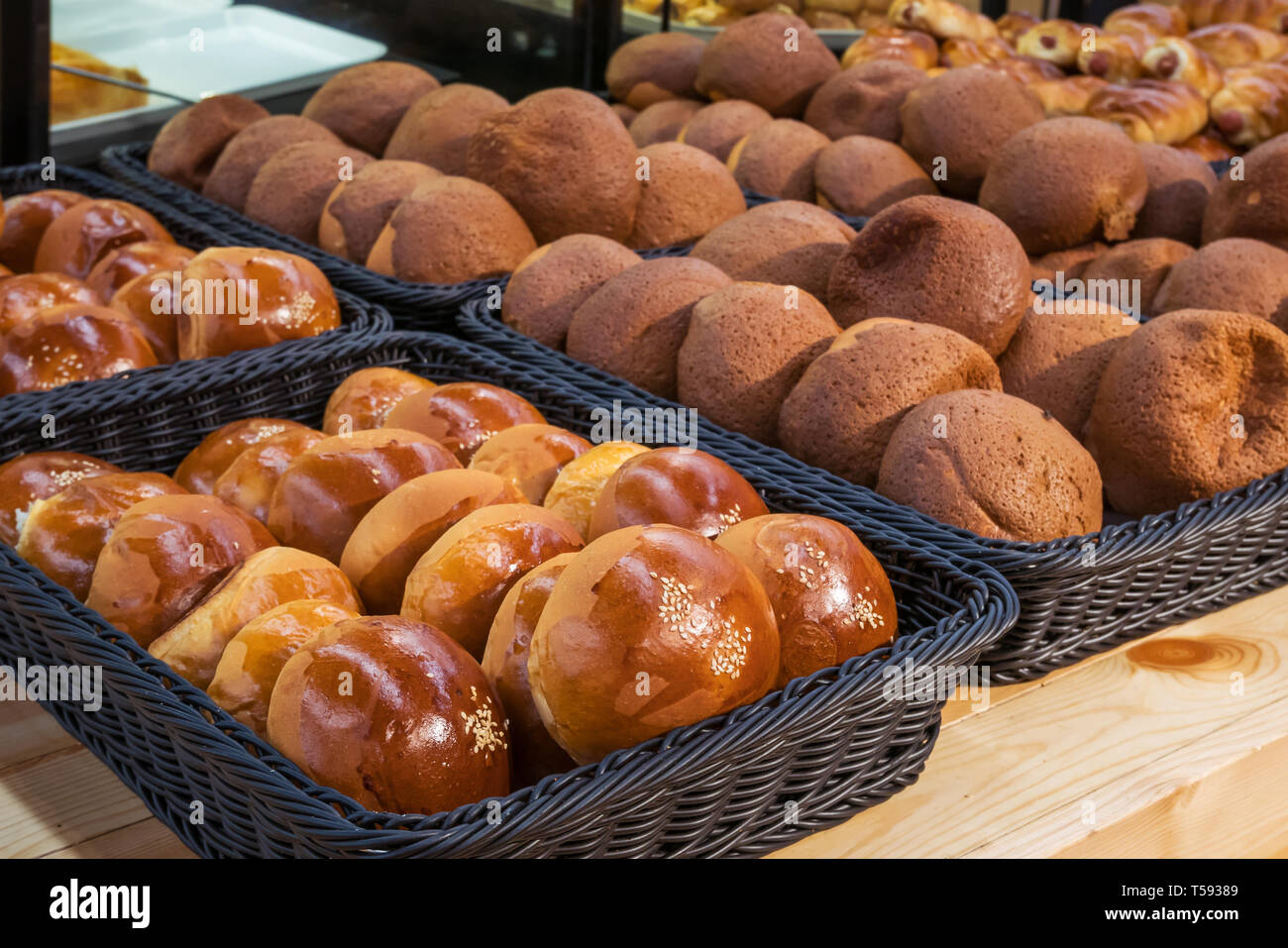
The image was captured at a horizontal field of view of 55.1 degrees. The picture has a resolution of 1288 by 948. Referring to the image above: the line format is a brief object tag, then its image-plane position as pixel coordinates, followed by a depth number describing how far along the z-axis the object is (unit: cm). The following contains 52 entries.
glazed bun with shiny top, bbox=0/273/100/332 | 170
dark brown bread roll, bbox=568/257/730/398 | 172
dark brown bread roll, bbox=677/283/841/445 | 160
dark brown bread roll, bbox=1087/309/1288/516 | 148
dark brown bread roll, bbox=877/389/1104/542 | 134
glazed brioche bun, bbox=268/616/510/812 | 87
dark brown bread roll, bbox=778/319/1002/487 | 147
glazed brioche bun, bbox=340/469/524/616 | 115
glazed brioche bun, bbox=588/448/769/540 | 115
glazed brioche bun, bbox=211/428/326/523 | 133
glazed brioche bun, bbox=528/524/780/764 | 90
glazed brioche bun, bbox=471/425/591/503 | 135
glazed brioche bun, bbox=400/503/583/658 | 106
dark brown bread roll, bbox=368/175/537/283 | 202
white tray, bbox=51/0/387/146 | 278
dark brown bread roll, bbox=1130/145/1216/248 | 225
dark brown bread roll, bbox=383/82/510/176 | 238
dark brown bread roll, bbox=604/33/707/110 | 296
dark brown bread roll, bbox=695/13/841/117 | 279
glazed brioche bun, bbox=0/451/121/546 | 129
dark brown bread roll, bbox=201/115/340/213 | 242
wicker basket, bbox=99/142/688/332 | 195
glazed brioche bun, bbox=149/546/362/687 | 105
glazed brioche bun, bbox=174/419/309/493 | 144
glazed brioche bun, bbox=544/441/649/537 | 126
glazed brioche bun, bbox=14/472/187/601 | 119
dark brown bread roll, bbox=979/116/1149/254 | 210
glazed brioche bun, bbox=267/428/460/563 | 123
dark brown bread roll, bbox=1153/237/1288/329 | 179
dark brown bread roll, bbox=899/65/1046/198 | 237
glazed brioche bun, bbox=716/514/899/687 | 105
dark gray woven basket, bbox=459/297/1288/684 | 124
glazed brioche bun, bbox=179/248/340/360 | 170
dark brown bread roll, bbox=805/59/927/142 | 261
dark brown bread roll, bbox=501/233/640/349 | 186
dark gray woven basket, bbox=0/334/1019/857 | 83
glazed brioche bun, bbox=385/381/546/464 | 144
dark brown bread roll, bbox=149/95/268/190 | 251
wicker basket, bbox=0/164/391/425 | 147
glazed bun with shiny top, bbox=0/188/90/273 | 206
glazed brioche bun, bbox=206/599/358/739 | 98
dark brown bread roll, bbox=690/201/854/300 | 188
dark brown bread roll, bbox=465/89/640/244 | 212
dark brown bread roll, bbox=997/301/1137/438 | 165
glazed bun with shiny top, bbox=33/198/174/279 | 197
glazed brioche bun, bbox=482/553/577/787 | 99
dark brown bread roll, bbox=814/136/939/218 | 236
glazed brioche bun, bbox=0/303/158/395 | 157
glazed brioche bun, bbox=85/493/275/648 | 110
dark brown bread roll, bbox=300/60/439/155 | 257
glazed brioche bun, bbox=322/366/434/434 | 155
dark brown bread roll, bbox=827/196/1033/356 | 164
